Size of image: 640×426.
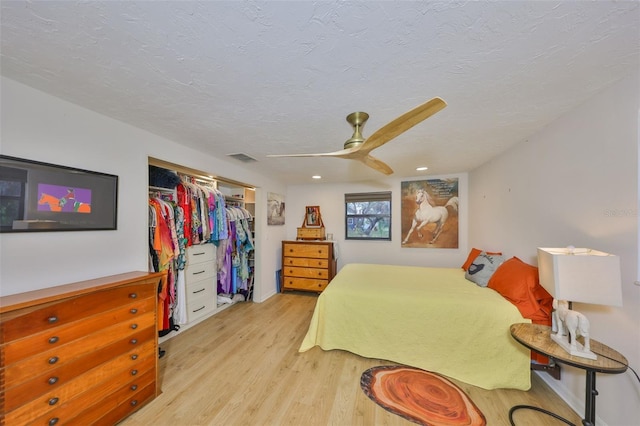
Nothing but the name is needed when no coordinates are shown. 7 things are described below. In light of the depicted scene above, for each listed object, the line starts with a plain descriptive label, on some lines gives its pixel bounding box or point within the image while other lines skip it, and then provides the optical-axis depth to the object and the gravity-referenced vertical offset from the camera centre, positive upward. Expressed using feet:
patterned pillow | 7.98 -1.89
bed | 6.07 -3.43
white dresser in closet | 9.44 -2.98
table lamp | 3.89 -1.19
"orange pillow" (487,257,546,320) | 6.02 -1.99
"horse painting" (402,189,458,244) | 12.67 +0.19
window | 13.85 +0.04
